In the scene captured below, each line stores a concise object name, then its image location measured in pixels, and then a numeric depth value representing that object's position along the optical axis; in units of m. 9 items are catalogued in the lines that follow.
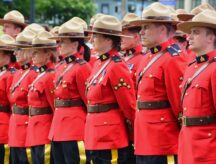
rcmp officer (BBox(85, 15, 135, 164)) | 14.68
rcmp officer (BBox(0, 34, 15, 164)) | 18.92
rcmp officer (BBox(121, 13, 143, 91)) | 17.44
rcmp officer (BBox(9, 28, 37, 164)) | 17.89
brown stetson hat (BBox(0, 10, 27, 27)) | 22.39
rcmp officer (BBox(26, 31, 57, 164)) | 17.06
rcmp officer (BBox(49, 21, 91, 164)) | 16.03
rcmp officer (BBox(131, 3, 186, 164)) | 13.34
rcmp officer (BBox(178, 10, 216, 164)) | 11.73
